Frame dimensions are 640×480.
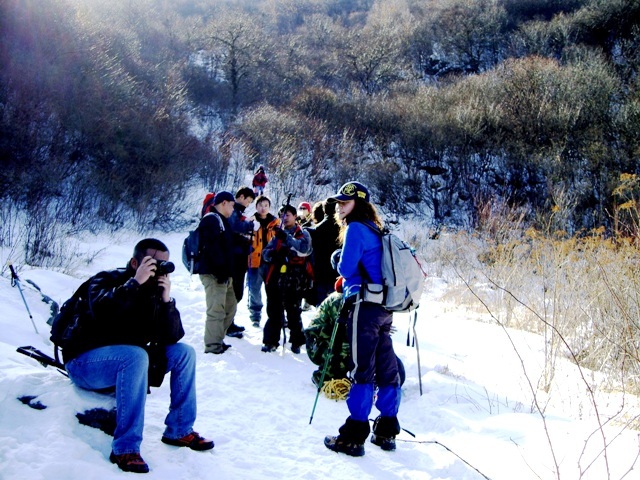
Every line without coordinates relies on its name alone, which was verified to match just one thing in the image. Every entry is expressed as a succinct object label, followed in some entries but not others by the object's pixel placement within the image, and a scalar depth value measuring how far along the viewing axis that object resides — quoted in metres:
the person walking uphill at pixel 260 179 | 8.93
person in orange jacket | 6.28
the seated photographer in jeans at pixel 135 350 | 2.74
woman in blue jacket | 3.37
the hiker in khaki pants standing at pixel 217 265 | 5.38
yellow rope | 4.45
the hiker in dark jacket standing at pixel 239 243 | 5.83
